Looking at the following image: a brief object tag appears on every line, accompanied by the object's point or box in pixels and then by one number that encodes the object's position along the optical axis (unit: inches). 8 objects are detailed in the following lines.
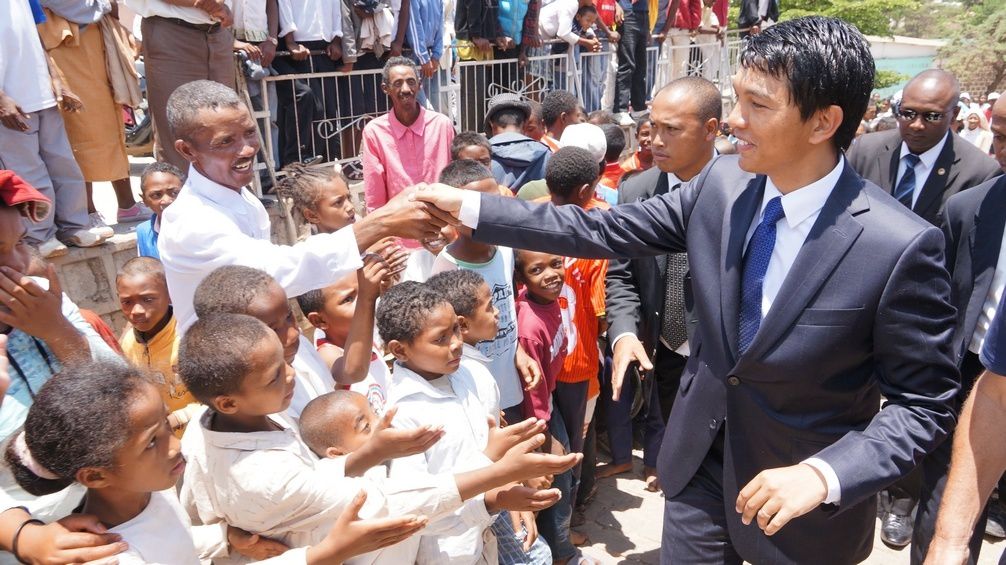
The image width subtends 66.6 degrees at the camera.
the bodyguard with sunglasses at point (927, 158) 163.9
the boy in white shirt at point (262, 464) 77.7
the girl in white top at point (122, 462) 67.2
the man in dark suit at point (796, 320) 76.6
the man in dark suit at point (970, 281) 120.3
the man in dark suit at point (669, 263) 133.6
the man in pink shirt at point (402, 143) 200.4
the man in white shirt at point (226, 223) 106.7
